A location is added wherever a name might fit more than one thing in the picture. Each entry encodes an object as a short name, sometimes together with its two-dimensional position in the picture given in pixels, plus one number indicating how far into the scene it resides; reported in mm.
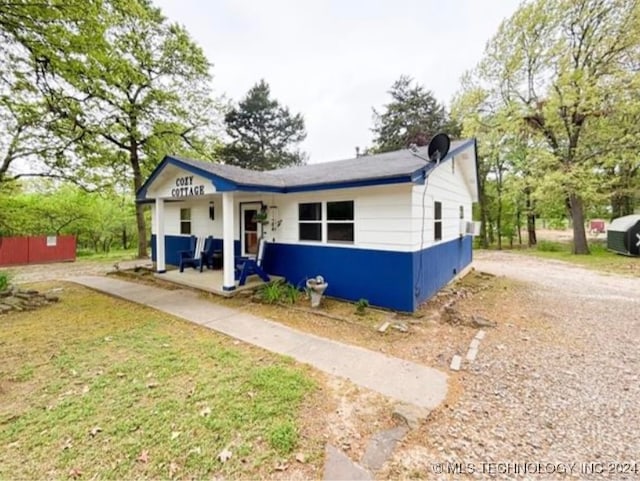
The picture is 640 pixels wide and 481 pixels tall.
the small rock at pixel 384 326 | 4877
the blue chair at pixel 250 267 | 7270
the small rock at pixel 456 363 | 3713
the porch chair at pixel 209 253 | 9335
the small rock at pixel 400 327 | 4920
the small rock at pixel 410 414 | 2653
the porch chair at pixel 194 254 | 9227
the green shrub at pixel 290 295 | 6402
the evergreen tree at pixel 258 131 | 23094
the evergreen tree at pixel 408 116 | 22156
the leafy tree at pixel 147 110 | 12176
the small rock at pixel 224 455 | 2228
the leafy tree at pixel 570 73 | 12922
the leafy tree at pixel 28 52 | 5539
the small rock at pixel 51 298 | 6617
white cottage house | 5637
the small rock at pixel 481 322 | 5258
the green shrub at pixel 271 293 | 6414
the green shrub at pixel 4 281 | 6444
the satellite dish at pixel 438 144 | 5965
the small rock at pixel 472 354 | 3969
